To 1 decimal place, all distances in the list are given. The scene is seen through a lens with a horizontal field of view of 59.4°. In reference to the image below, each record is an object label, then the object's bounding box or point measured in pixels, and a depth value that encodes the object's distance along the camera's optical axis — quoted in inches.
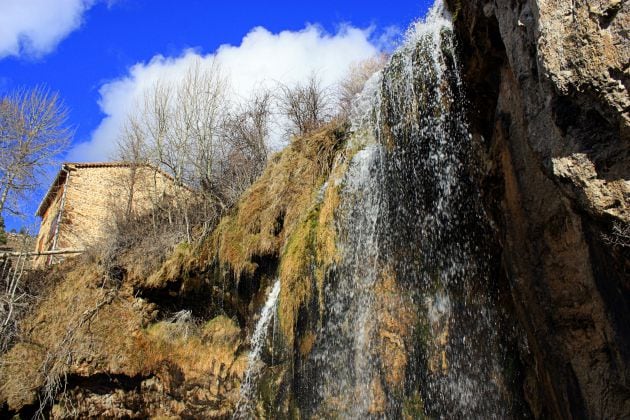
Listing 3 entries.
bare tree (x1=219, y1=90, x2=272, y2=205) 629.9
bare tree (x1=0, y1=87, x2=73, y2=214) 664.4
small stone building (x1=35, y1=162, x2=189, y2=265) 764.6
